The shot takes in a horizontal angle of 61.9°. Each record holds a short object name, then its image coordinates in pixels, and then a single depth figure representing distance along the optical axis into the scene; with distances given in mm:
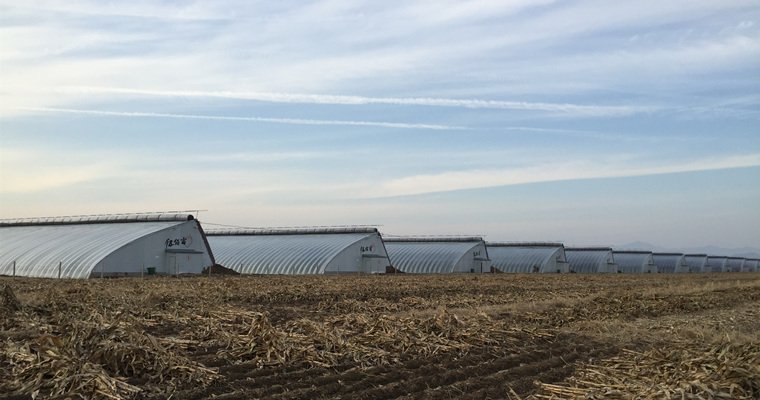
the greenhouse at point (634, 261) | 99375
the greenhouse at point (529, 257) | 75562
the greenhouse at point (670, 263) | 109688
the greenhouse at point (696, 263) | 116869
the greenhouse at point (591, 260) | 89438
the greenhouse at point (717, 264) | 125062
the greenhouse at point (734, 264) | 129750
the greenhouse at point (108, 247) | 37875
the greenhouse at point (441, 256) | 63969
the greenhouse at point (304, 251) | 50344
